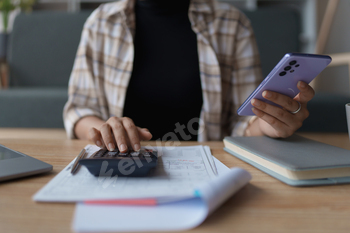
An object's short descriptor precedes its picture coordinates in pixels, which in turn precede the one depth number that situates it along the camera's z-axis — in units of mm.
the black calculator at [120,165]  325
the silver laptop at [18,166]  336
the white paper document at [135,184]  279
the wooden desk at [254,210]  235
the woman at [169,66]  900
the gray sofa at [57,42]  1728
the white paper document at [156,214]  228
